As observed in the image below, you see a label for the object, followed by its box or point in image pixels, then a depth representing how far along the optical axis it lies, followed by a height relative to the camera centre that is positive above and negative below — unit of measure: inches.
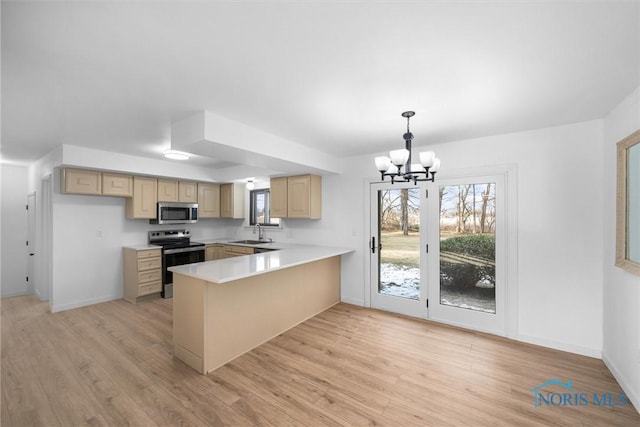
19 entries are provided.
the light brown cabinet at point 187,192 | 208.4 +17.5
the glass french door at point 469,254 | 127.5 -20.5
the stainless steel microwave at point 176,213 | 194.1 +0.4
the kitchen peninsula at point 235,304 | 97.3 -38.7
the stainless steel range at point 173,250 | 186.5 -26.5
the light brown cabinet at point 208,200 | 222.2 +11.5
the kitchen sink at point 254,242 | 212.2 -23.2
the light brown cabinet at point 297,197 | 175.5 +11.6
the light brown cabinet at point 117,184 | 167.9 +18.8
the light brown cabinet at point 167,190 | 195.3 +17.5
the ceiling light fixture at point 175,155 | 146.7 +33.2
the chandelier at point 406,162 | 87.7 +17.8
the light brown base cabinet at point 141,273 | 174.1 -39.7
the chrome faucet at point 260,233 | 223.5 -16.4
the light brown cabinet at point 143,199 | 181.2 +10.2
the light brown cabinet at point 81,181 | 153.5 +19.2
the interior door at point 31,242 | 191.3 -20.5
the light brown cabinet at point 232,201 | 230.5 +11.1
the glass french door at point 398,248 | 148.2 -20.5
